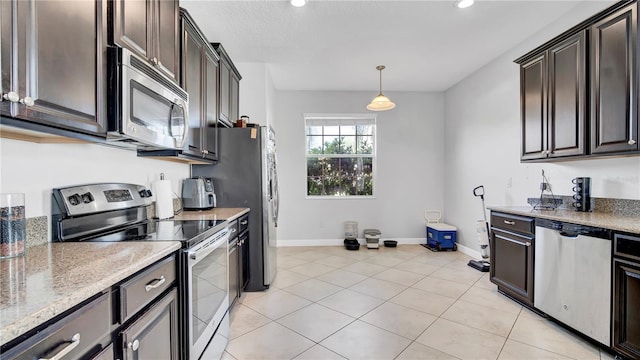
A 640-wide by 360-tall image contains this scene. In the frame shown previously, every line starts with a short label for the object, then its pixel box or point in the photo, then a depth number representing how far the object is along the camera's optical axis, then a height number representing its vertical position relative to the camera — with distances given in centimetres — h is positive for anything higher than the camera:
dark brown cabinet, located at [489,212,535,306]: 258 -76
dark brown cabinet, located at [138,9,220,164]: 217 +76
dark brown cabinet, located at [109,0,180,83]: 138 +83
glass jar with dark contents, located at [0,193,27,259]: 108 -18
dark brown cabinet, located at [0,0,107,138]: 89 +41
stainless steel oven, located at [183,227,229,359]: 149 -68
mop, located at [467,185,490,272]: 383 -90
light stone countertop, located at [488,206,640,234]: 188 -32
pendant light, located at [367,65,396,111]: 391 +103
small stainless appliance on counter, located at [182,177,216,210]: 273 -16
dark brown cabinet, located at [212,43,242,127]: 306 +105
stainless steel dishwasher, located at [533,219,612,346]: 194 -75
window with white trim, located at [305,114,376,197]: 535 +42
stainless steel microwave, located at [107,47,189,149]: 132 +39
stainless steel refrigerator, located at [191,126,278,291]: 301 +3
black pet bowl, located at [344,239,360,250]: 492 -116
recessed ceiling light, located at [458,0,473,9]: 256 +159
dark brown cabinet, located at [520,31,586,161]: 240 +72
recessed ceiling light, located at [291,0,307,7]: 257 +161
